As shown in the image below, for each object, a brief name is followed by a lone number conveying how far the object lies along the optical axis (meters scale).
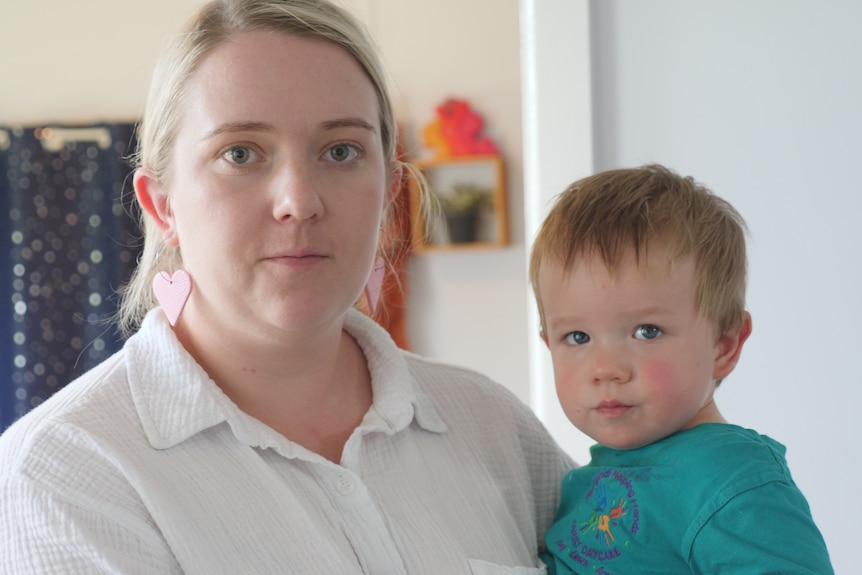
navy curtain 4.37
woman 1.03
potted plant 4.38
